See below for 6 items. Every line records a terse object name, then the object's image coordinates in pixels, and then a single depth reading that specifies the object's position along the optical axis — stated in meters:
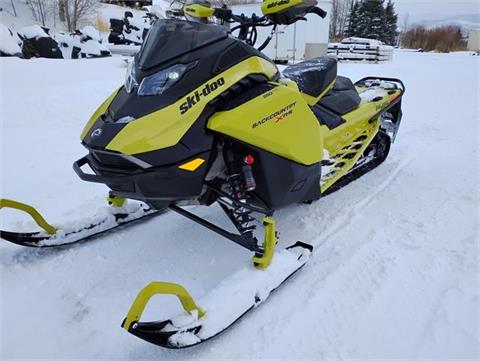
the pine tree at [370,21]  34.12
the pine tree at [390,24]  36.50
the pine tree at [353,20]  34.78
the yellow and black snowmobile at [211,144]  1.75
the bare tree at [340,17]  43.57
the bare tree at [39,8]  23.78
